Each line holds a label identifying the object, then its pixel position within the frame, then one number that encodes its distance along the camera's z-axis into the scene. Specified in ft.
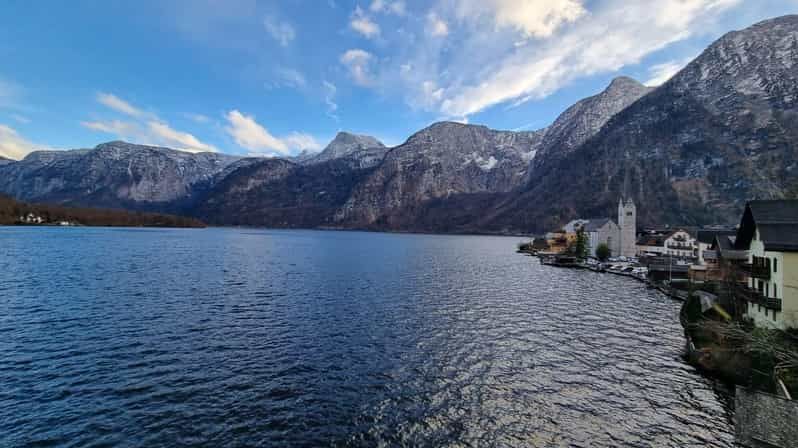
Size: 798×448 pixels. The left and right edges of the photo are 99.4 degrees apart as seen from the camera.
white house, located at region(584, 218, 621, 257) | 447.01
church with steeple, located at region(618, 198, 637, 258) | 431.43
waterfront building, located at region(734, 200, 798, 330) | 106.32
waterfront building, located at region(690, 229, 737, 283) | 217.31
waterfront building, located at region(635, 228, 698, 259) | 383.24
